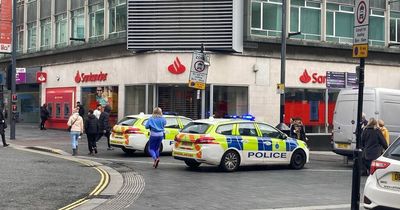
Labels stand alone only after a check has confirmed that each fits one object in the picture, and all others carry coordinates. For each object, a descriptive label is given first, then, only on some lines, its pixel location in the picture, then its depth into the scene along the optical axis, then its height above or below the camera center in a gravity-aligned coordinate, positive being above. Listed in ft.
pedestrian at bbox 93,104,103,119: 78.60 -2.04
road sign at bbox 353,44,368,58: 27.78 +2.53
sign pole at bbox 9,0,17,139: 86.79 +4.55
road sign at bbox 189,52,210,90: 62.08 +3.14
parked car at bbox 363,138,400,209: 24.72 -3.80
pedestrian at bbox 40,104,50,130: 113.99 -3.68
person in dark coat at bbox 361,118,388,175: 46.88 -3.62
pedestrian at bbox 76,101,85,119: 100.75 -2.28
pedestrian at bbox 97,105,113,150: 68.59 -3.27
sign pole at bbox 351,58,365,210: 27.71 -2.99
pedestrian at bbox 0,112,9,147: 73.34 -3.96
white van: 59.36 -1.37
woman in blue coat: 52.24 -3.20
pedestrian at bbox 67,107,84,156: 64.54 -3.58
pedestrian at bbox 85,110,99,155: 65.57 -3.83
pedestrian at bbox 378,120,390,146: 51.72 -2.84
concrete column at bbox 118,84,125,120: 95.14 -0.52
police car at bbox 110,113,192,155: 62.80 -3.98
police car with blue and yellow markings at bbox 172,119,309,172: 49.32 -4.21
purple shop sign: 127.19 +4.64
